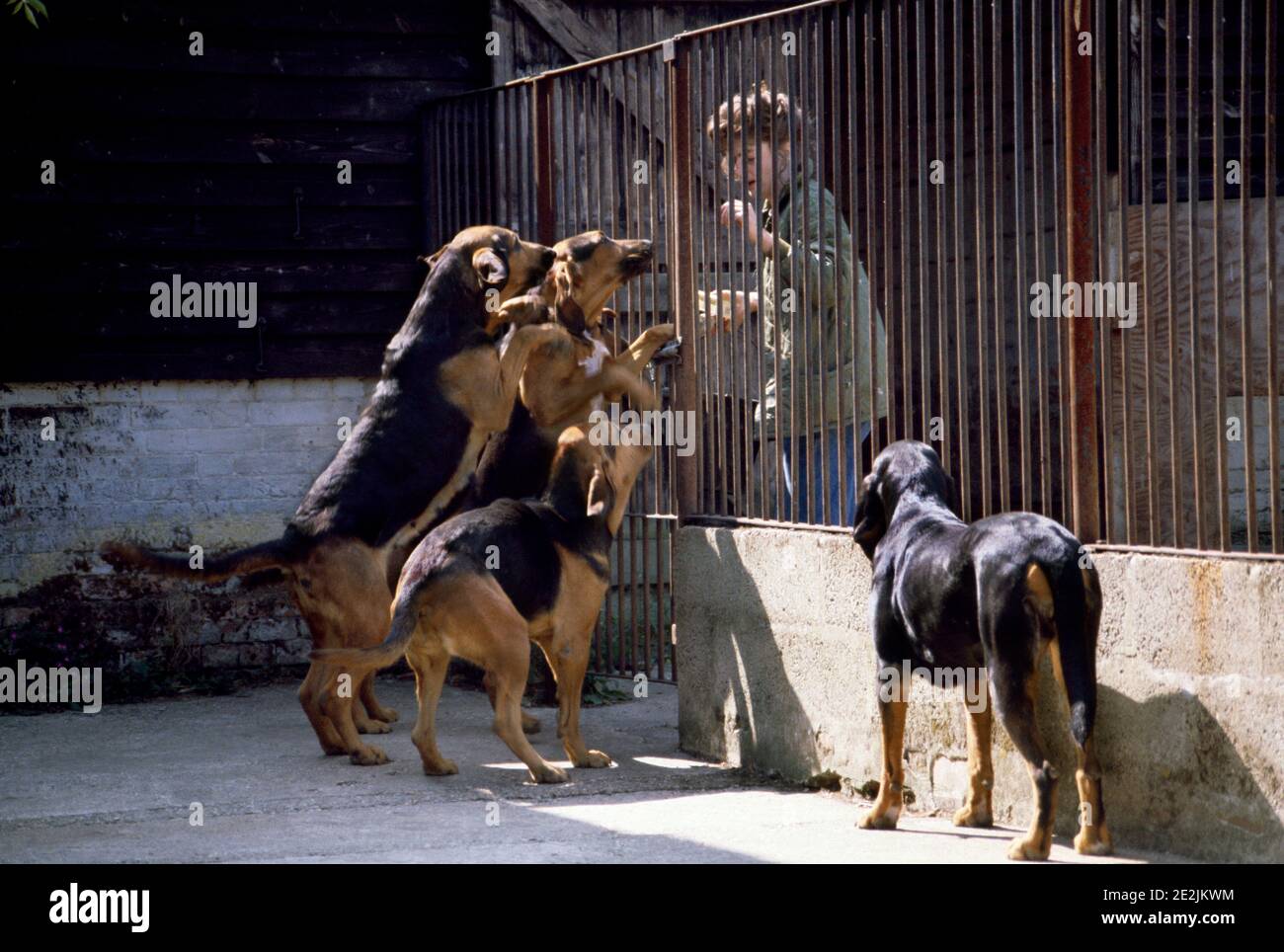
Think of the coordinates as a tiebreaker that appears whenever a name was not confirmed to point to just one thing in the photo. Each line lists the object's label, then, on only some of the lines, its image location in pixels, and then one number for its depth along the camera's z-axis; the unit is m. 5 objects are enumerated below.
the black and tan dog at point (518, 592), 6.69
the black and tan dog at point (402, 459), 7.28
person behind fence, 6.68
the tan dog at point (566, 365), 7.65
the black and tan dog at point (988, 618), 4.96
